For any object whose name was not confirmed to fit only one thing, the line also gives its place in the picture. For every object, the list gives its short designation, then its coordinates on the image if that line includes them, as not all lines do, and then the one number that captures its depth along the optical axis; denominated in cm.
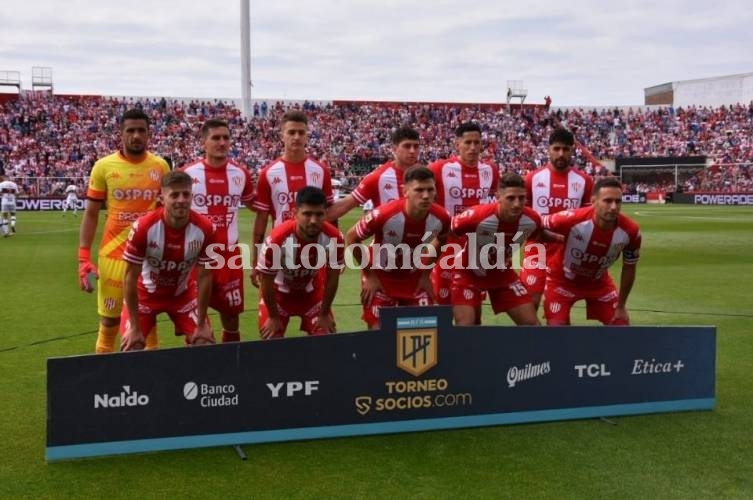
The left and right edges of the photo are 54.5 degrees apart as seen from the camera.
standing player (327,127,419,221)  731
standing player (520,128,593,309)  775
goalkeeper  630
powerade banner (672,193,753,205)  4731
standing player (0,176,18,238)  2267
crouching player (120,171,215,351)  545
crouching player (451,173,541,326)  658
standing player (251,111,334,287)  717
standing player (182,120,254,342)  656
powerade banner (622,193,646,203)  5062
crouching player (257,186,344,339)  571
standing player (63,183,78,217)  3541
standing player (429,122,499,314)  755
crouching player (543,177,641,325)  659
